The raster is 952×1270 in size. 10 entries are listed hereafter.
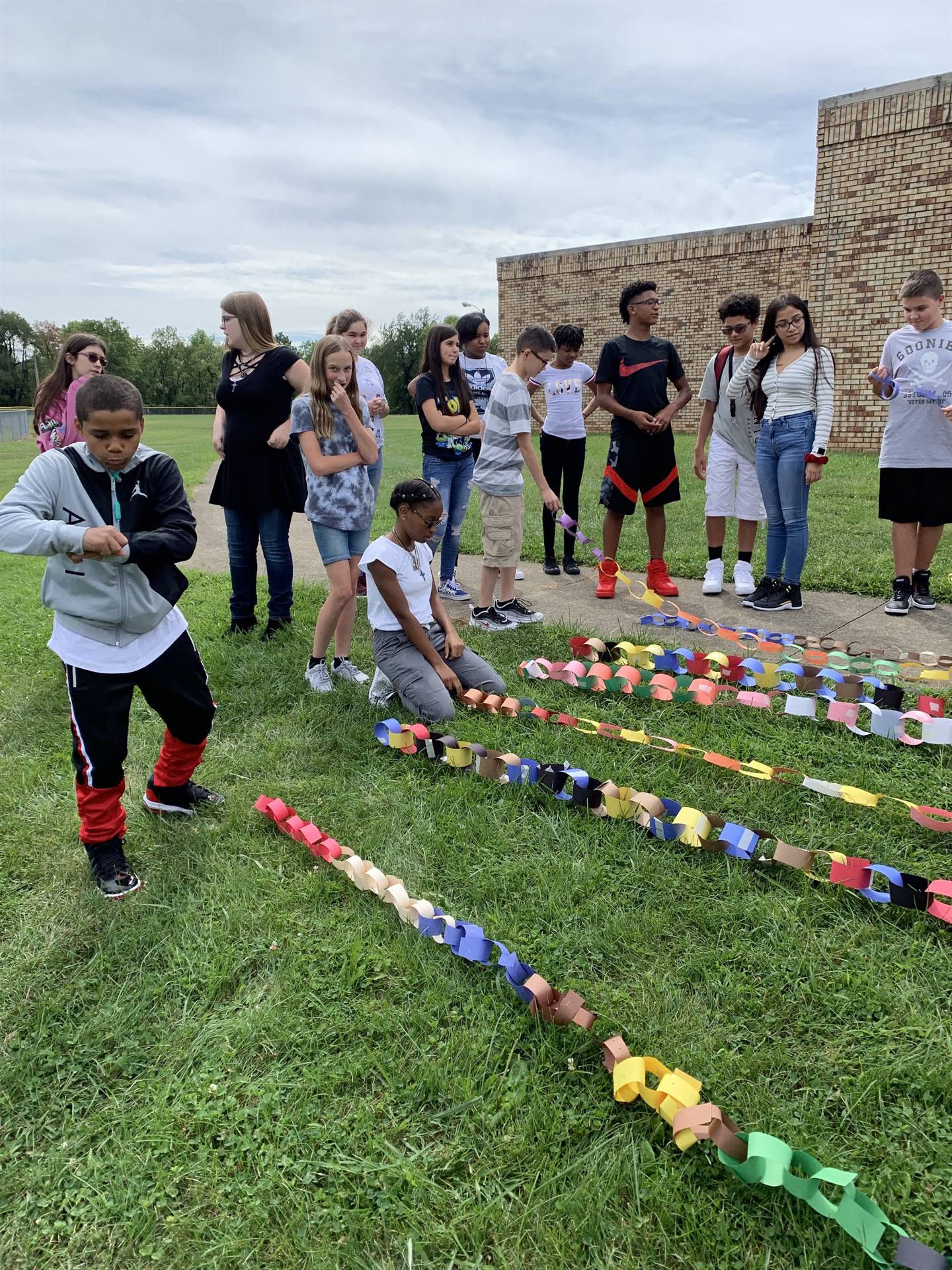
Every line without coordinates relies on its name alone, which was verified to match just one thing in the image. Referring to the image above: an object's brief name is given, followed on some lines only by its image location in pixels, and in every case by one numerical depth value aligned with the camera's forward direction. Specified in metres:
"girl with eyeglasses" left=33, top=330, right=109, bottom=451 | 5.11
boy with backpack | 6.48
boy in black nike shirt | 6.30
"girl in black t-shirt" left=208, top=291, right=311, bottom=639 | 5.32
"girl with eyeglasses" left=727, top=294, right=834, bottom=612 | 5.93
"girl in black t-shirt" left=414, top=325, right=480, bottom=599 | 6.10
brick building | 14.30
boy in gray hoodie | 2.80
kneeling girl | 4.40
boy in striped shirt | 5.61
